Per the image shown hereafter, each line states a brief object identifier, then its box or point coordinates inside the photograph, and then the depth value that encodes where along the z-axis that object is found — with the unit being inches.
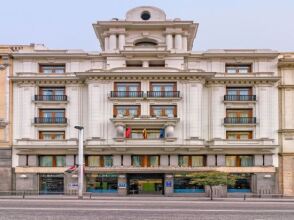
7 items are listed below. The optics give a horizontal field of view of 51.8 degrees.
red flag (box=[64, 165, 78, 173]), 1374.7
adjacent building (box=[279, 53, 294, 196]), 1524.7
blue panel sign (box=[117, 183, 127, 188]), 1494.2
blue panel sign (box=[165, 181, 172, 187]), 1495.0
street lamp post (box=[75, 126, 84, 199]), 1312.1
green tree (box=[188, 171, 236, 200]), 1297.5
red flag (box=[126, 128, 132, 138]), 1492.8
